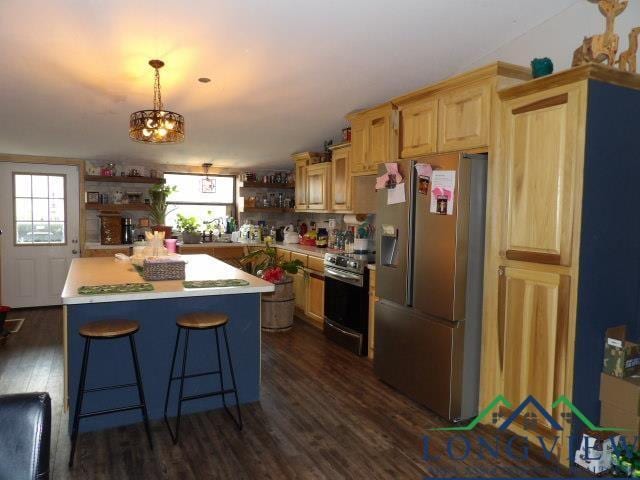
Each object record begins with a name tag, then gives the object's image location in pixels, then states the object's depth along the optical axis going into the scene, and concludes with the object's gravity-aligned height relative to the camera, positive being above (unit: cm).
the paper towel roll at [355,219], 514 -4
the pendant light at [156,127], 313 +58
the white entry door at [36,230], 561 -26
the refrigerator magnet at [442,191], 293 +16
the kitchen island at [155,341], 275 -83
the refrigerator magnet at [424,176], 311 +27
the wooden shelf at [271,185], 671 +42
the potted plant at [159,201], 609 +14
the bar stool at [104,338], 243 -77
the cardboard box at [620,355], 246 -73
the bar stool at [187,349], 265 -86
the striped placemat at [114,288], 260 -46
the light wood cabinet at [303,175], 592 +52
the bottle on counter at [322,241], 595 -34
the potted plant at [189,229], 629 -23
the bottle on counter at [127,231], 603 -27
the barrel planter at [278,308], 498 -103
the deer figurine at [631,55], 254 +91
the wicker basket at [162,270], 308 -40
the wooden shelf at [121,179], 590 +42
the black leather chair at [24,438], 128 -65
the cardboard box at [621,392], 240 -92
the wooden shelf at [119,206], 591 +6
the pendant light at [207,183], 668 +43
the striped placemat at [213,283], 289 -46
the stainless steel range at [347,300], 418 -81
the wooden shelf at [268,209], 671 +6
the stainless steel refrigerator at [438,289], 291 -49
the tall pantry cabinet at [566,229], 239 -6
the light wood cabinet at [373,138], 387 +69
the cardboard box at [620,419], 243 -107
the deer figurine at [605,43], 243 +93
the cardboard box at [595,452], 242 -123
